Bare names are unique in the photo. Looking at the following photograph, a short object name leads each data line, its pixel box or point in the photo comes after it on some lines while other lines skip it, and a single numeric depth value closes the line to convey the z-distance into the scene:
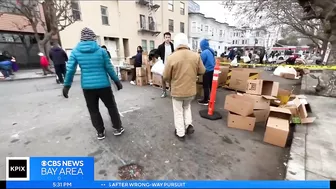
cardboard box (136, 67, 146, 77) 7.47
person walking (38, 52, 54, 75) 10.25
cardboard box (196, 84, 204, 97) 5.63
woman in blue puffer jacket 2.51
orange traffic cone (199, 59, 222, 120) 3.90
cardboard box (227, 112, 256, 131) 3.31
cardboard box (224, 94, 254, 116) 3.21
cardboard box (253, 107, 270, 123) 3.52
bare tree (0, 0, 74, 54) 10.20
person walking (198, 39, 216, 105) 4.74
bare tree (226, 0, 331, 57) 7.31
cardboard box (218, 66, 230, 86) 6.75
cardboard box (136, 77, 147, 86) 7.54
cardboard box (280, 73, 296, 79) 9.72
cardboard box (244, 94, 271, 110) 3.48
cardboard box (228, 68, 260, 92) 5.96
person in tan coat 2.76
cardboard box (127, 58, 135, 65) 9.05
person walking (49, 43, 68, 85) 7.10
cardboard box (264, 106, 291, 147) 2.78
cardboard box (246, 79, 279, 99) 3.77
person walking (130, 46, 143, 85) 7.54
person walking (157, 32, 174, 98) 4.91
